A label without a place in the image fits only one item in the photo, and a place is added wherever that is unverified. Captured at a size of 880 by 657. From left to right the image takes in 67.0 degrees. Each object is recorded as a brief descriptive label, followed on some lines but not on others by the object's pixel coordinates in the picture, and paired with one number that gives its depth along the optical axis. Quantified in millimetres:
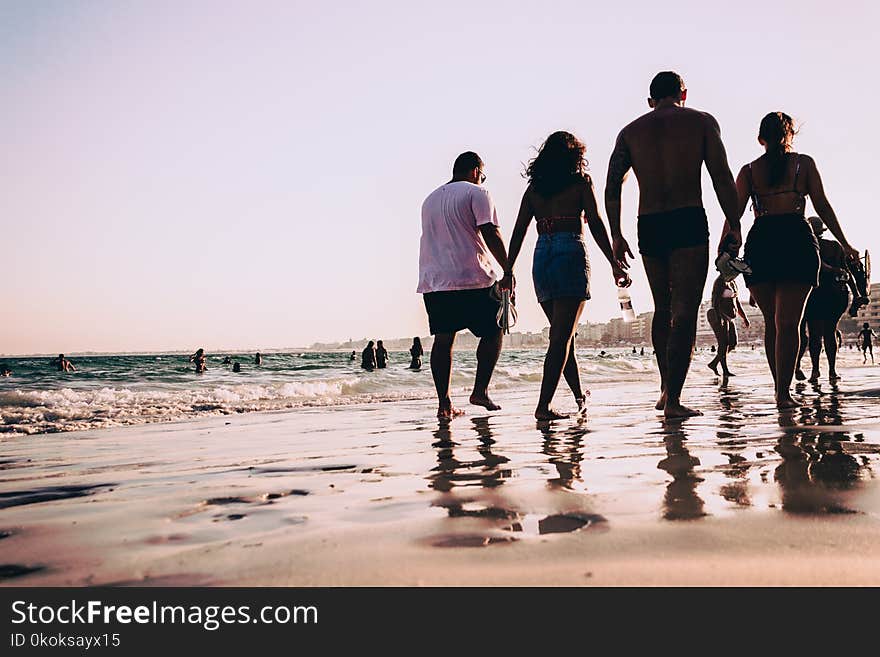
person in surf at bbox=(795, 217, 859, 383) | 7375
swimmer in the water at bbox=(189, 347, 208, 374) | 28923
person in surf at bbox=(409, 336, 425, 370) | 27277
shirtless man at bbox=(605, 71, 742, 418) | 4238
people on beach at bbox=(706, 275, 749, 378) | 9799
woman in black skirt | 4840
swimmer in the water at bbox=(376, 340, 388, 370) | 29969
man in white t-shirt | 5125
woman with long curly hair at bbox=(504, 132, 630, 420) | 4613
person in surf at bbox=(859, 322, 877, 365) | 17438
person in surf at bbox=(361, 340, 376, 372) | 28219
